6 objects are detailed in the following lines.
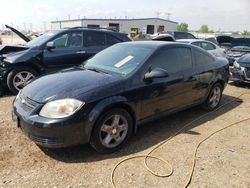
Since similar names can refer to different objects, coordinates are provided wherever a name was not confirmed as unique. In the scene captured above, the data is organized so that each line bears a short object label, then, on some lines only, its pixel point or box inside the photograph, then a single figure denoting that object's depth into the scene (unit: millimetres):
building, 31713
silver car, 7275
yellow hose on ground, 2373
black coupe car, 2448
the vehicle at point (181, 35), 10851
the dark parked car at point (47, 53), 4702
